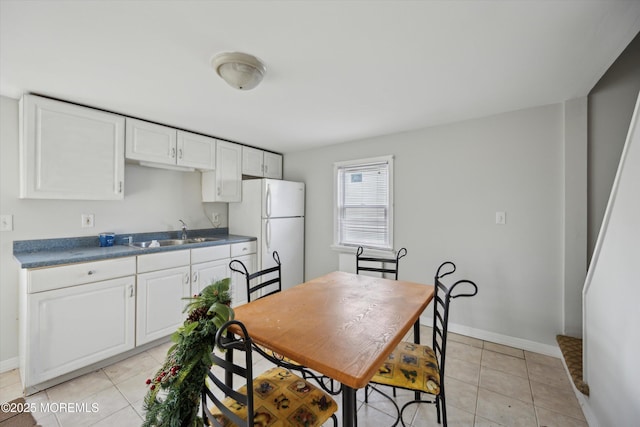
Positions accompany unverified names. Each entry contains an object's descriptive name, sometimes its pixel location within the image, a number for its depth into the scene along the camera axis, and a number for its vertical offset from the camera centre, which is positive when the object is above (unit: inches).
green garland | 34.4 -21.9
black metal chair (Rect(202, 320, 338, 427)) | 34.9 -33.1
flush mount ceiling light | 63.1 +35.8
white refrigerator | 135.6 -4.7
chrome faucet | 126.9 -10.0
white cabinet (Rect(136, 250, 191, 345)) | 94.5 -31.1
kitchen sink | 111.6 -14.1
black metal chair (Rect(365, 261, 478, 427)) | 53.2 -33.4
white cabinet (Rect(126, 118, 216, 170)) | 102.1 +27.6
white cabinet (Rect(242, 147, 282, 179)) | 145.6 +28.8
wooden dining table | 40.1 -22.3
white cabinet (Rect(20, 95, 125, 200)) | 80.7 +19.6
